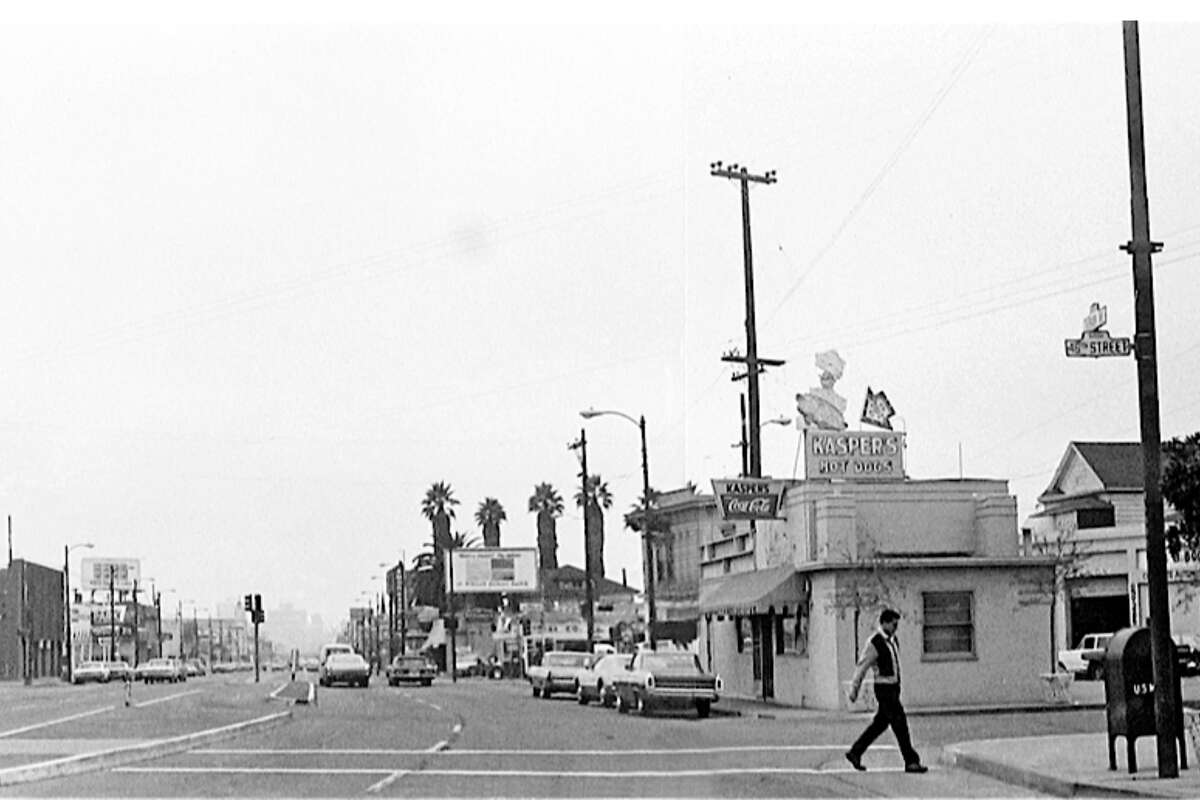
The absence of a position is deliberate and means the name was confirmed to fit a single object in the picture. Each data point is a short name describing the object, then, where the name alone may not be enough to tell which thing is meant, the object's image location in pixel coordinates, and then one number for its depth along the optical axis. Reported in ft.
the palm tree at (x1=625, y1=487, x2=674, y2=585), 258.37
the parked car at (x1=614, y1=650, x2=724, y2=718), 112.78
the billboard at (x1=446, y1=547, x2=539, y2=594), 352.90
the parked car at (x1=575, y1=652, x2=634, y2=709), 129.80
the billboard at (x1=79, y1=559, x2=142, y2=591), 522.88
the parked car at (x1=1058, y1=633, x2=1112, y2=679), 169.83
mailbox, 57.41
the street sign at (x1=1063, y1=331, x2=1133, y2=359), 57.36
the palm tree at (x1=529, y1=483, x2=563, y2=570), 396.37
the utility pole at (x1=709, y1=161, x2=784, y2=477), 142.51
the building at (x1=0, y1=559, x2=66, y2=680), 341.00
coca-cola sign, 122.52
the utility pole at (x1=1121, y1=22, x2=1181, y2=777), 56.03
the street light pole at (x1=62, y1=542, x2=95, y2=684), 313.12
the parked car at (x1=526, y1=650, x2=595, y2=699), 157.89
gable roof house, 193.26
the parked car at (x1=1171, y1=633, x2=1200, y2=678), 150.24
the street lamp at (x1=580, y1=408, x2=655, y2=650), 157.89
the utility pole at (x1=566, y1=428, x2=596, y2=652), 199.31
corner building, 117.29
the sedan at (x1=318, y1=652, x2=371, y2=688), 200.44
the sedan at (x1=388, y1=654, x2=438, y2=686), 216.54
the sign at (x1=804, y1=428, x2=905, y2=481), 123.85
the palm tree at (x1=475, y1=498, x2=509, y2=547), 424.87
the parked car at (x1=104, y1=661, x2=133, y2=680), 291.34
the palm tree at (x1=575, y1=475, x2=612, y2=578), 351.46
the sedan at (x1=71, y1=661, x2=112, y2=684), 276.21
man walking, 62.18
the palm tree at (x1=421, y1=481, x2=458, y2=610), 401.90
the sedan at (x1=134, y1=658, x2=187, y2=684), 270.46
